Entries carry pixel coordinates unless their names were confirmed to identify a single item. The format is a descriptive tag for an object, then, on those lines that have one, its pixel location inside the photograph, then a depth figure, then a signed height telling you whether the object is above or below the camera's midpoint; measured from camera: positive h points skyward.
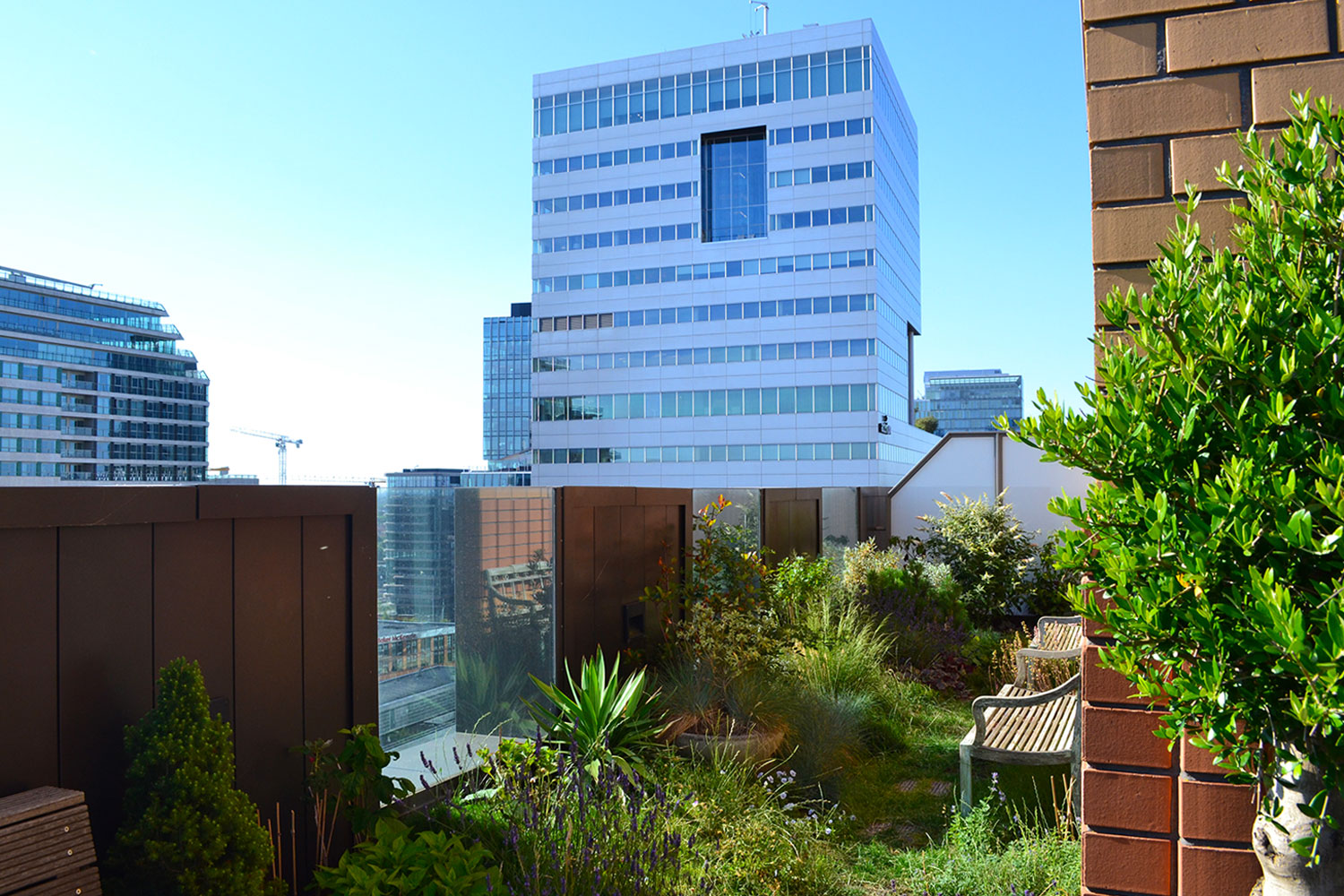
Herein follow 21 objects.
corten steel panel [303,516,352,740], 3.37 -0.58
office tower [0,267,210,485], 110.06 +13.31
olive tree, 1.15 +0.01
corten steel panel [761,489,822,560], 8.95 -0.53
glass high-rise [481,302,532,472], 145.50 +16.89
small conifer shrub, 2.27 -0.89
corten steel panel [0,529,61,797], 2.27 -0.47
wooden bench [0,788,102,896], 1.99 -0.87
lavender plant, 2.93 -1.34
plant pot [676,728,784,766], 4.57 -1.47
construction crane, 142.85 +6.97
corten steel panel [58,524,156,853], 2.44 -0.50
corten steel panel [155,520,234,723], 2.74 -0.39
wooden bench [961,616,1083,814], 4.25 -1.41
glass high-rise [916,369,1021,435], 189.39 +13.40
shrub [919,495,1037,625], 10.43 -1.03
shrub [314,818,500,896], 2.65 -1.25
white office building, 54.22 +13.95
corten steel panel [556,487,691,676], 5.36 -0.55
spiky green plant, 4.37 -1.27
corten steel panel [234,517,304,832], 3.03 -0.65
